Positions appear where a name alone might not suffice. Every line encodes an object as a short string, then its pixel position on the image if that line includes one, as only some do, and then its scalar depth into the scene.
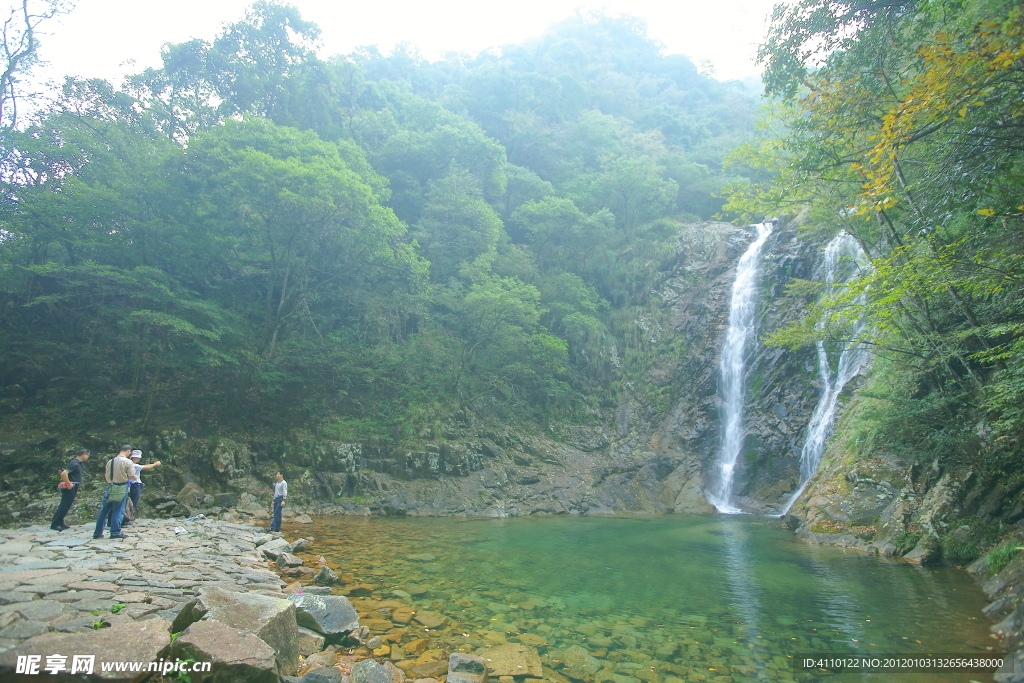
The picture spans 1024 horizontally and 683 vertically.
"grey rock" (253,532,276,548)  8.37
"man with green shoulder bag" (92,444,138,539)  7.10
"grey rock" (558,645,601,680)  4.46
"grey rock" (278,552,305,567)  7.24
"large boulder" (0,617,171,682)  2.68
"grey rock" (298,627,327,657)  4.35
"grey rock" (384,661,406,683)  4.08
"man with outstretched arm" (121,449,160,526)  8.72
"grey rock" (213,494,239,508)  12.30
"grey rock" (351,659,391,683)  3.82
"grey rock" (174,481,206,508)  11.85
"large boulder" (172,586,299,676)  3.72
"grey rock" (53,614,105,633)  3.36
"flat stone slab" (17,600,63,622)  3.49
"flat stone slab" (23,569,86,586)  4.32
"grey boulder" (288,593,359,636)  4.75
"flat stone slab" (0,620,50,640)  3.09
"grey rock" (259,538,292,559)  7.60
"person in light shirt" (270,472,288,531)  10.05
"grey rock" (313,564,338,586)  6.62
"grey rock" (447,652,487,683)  3.98
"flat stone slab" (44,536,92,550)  6.36
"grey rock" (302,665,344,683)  3.59
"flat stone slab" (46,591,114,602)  3.96
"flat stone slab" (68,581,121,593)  4.32
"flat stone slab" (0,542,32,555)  5.62
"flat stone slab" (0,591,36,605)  3.74
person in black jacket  7.62
